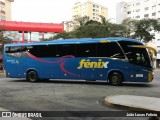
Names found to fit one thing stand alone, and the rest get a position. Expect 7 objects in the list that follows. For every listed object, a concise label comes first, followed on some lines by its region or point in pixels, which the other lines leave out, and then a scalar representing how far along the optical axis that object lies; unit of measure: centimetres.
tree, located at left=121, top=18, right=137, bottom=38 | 5294
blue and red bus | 1852
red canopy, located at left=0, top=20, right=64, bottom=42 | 8100
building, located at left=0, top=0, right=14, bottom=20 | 9116
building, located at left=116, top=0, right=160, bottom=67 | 9862
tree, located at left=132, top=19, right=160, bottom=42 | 5194
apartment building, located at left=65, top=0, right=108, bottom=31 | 14600
